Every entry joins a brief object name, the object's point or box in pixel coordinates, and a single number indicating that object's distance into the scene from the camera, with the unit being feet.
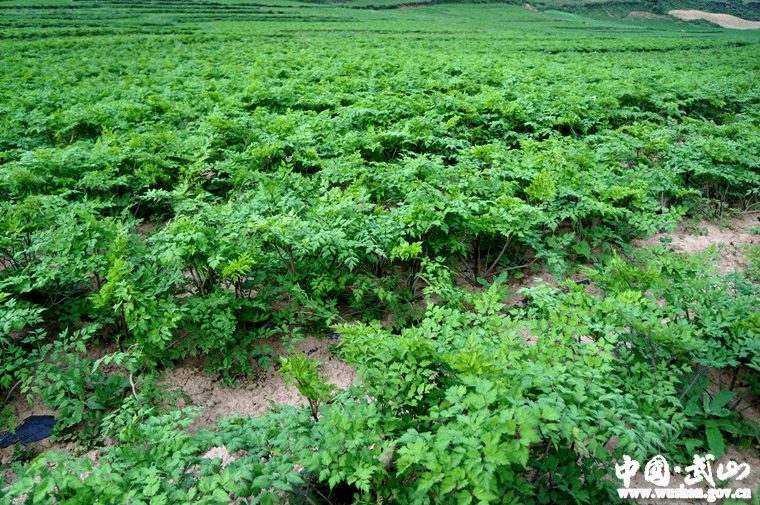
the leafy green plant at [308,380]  8.93
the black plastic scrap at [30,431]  10.53
